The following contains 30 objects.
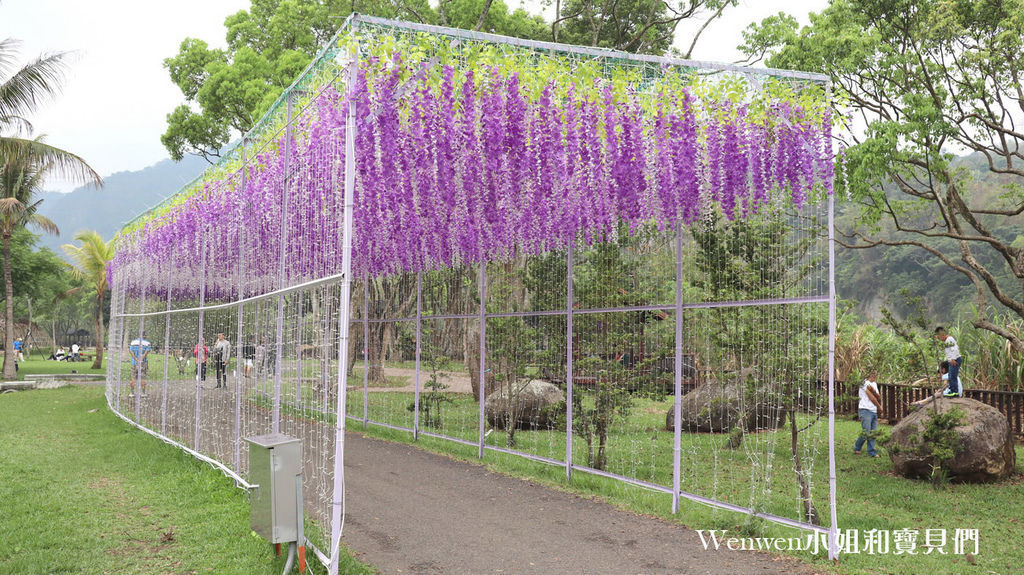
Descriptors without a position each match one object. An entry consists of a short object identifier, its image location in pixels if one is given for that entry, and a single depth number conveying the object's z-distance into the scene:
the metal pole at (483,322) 9.37
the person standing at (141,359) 11.29
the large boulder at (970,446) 8.44
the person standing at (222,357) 8.09
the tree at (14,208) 21.64
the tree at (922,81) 9.08
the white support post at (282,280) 5.73
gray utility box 4.61
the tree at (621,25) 17.19
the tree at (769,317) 6.15
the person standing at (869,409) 10.22
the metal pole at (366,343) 11.63
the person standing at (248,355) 7.14
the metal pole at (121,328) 13.09
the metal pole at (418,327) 10.80
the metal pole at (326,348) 4.88
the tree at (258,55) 17.45
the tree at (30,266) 25.31
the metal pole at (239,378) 7.12
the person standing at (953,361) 10.91
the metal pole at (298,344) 5.55
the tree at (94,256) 27.81
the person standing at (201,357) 8.64
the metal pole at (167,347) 10.14
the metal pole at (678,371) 6.49
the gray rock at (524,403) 9.70
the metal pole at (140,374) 11.12
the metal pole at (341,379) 4.30
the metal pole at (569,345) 7.91
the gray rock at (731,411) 6.43
